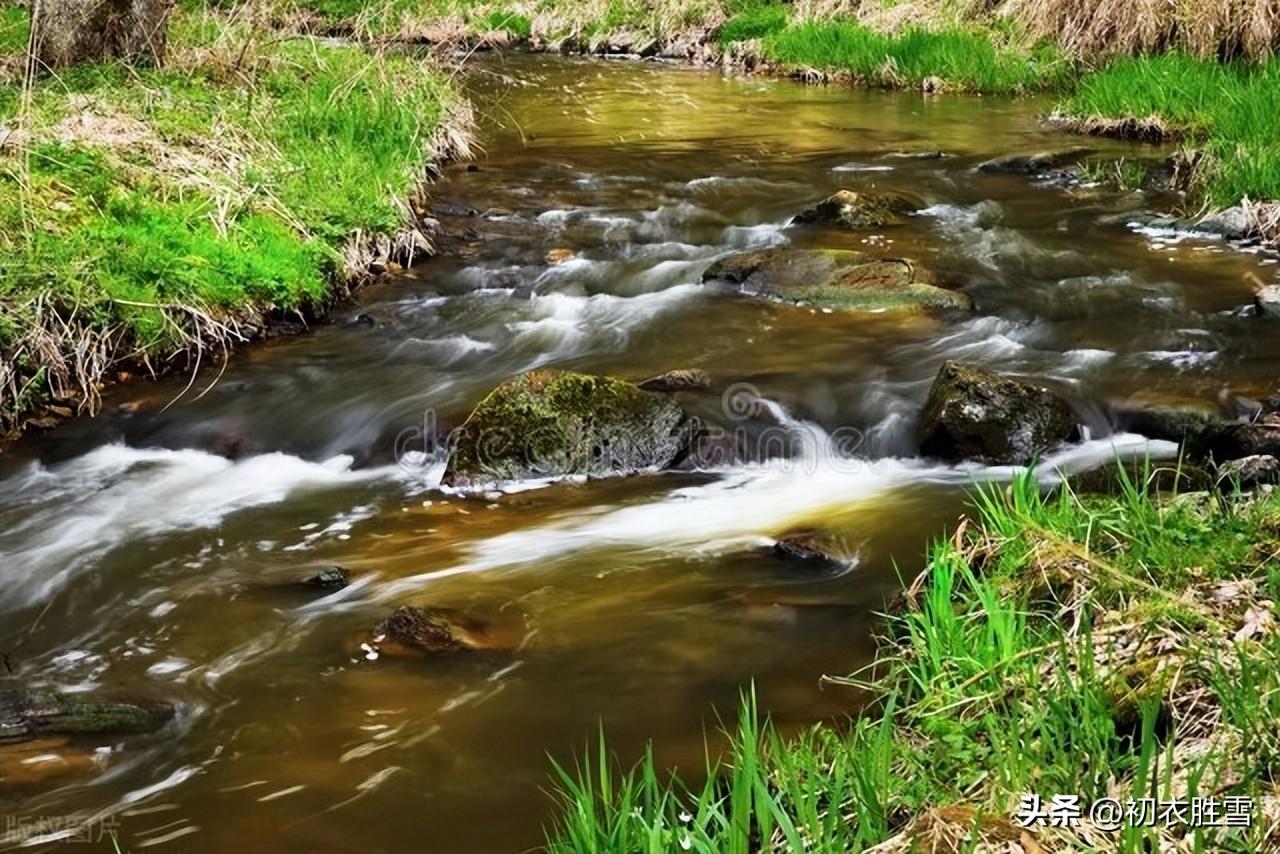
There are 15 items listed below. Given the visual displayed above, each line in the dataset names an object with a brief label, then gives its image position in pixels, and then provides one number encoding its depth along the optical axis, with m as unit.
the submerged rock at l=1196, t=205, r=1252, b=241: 8.71
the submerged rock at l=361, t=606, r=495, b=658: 3.96
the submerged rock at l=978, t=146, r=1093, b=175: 11.37
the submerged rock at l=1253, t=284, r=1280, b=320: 7.12
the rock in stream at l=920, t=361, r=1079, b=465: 5.55
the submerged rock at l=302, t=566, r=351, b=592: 4.50
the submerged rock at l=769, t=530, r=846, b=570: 4.54
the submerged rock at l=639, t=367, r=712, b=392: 6.45
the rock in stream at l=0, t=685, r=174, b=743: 3.47
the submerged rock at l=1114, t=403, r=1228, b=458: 5.33
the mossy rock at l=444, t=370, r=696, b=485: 5.59
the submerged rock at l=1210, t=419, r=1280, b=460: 4.87
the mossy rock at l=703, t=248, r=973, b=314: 7.80
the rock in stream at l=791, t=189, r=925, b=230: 9.72
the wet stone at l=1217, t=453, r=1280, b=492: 4.49
